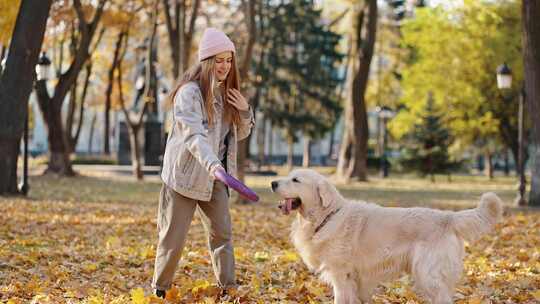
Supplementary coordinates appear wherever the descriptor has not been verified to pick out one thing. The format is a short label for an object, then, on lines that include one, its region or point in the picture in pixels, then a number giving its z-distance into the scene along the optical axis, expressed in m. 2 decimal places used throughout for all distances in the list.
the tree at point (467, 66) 39.25
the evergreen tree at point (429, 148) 36.31
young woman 6.27
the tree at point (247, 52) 18.77
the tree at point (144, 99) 29.83
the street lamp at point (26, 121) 18.95
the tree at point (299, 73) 52.59
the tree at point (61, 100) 27.25
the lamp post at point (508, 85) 21.34
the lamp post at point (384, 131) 40.31
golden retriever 6.10
